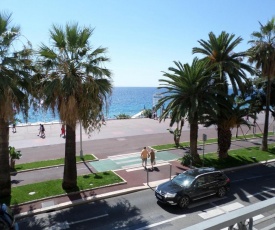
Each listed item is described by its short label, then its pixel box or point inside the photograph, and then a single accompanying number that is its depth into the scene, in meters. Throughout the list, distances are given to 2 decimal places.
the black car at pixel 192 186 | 14.51
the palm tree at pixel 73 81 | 14.67
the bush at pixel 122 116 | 50.22
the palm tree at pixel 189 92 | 20.94
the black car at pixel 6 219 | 10.42
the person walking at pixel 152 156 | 21.08
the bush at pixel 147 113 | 50.49
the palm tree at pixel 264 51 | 24.83
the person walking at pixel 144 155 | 21.24
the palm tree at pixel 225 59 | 22.77
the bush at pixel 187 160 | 22.12
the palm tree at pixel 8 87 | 13.53
